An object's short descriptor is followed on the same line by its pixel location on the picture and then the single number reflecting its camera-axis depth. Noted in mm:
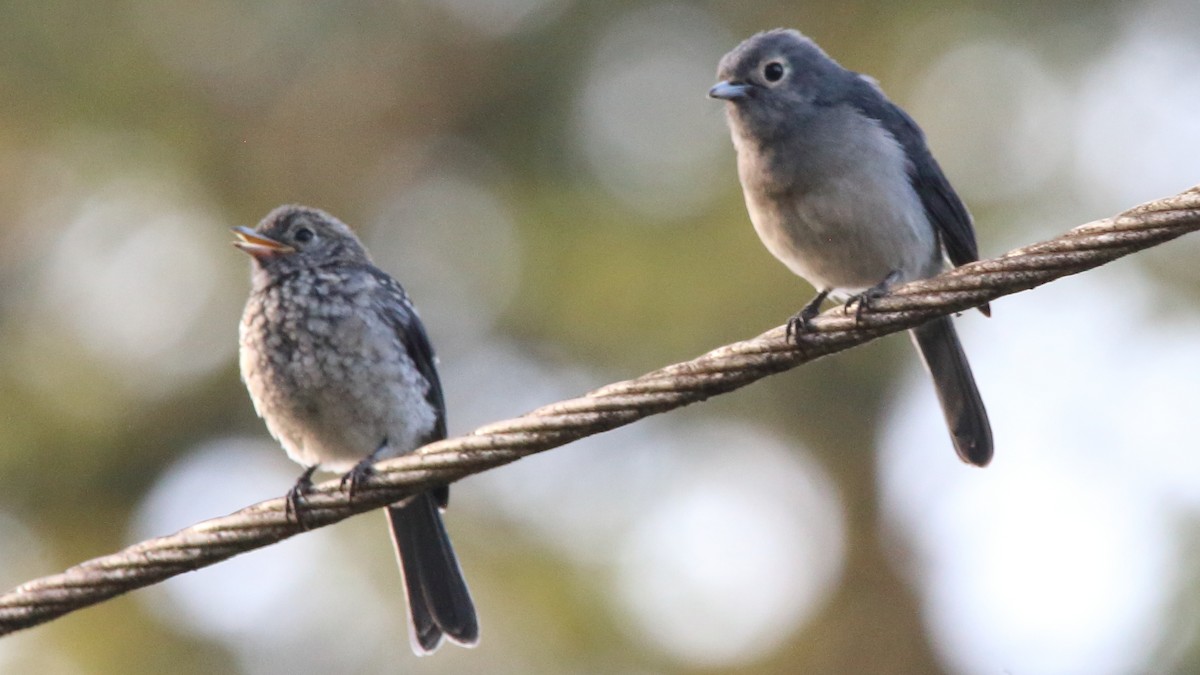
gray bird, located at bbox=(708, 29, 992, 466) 11266
